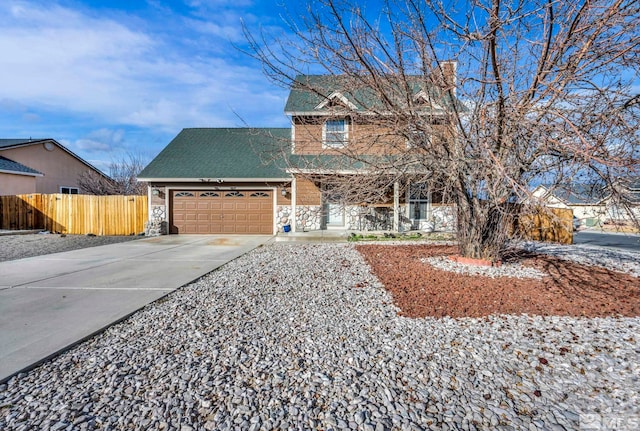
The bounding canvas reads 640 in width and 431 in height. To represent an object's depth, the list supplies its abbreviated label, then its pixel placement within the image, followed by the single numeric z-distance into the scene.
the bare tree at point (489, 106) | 4.60
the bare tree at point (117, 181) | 21.95
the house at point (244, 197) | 13.16
